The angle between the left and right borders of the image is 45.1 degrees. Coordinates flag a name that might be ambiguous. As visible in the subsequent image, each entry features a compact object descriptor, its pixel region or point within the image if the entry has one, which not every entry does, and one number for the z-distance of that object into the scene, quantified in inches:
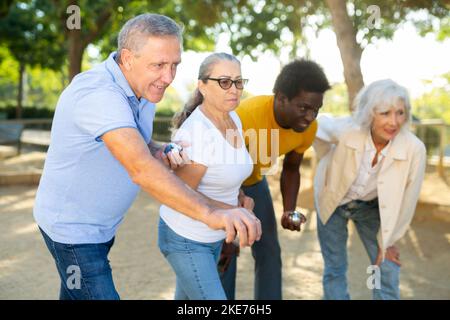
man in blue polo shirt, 65.7
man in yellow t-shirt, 120.1
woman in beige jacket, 124.0
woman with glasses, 87.2
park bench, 469.7
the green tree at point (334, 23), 253.4
